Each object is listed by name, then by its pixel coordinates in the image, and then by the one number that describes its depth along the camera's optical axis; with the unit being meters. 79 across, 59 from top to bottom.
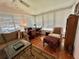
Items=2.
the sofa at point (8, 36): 1.89
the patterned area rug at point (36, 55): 1.55
